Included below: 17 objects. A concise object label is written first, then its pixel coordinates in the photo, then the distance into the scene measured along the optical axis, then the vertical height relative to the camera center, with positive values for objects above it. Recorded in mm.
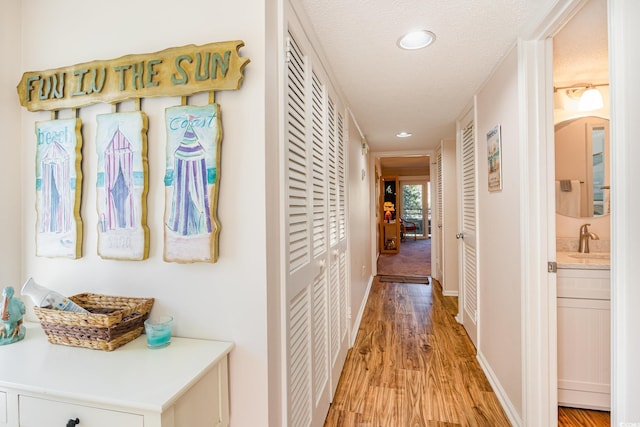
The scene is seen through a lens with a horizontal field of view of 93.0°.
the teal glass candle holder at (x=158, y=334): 1046 -416
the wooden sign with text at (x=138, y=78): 1056 +523
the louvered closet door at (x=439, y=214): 4816 -64
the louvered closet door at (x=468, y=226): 2721 -164
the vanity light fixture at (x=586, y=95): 2199 +833
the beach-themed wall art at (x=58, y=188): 1246 +114
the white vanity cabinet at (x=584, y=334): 1795 -755
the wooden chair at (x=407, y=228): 10867 -622
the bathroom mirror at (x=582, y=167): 2201 +311
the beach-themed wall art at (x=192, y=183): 1076 +111
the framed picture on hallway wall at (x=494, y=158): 1981 +353
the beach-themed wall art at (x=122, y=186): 1158 +112
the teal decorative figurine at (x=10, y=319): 1109 -378
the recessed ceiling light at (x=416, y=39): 1580 +921
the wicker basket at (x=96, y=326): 1016 -385
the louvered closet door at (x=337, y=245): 2057 -250
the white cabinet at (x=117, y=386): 806 -478
